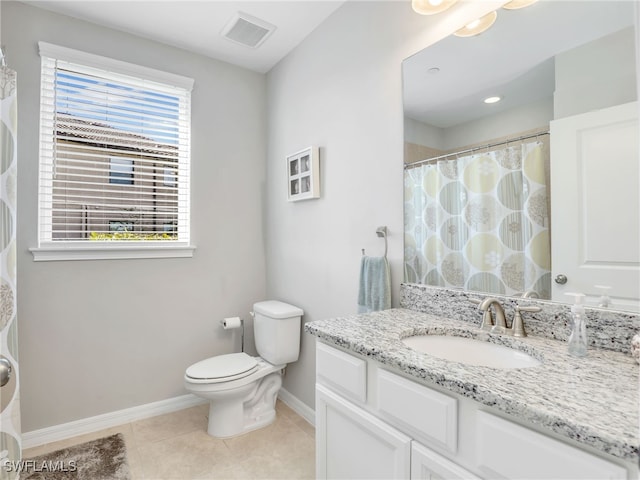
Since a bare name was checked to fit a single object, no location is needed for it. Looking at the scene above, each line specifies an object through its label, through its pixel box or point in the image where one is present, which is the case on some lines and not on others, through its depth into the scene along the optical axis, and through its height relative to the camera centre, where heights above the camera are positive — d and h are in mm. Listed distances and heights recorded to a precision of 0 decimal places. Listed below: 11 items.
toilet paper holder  2502 -574
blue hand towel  1650 -198
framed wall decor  2172 +474
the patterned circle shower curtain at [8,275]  1413 -125
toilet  1981 -787
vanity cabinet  684 -486
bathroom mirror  1031 +429
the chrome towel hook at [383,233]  1732 +61
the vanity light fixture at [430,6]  1409 +1004
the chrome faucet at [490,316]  1216 -257
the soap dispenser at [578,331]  957 -248
